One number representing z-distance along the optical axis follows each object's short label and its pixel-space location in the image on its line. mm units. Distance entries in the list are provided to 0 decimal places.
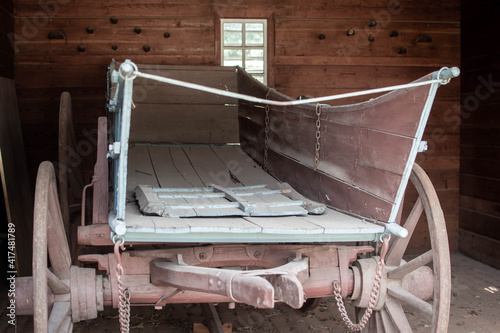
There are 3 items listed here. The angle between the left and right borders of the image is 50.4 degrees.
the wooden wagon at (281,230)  2092
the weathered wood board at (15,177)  3879
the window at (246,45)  5227
